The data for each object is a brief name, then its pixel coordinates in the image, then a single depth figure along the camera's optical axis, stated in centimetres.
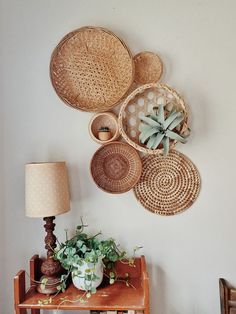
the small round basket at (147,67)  136
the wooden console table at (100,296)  110
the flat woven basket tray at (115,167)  136
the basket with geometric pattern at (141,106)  136
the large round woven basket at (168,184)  138
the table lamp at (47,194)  116
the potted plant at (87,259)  117
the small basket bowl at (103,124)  135
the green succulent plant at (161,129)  125
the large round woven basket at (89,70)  136
